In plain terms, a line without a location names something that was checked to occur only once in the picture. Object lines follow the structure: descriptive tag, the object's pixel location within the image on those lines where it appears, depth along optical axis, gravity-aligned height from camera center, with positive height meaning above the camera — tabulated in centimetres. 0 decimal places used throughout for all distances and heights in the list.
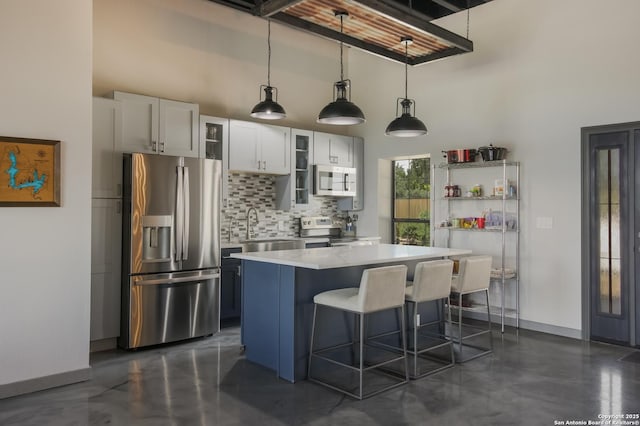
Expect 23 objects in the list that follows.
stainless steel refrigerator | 461 -34
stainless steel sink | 571 -36
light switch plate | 527 -7
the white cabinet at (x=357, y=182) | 729 +50
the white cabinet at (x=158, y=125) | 484 +94
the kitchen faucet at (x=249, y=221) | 639 -8
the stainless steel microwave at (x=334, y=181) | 670 +49
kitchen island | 376 -65
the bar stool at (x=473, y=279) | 442 -60
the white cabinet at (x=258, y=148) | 584 +84
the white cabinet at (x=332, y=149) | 679 +95
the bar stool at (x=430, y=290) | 391 -63
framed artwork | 343 +31
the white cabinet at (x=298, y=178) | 650 +50
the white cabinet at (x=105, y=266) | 458 -49
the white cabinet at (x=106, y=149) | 460 +64
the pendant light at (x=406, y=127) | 452 +83
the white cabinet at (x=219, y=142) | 564 +86
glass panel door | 475 -19
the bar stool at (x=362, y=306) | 347 -68
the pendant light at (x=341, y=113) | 419 +89
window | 692 +21
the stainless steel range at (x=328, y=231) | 681 -23
